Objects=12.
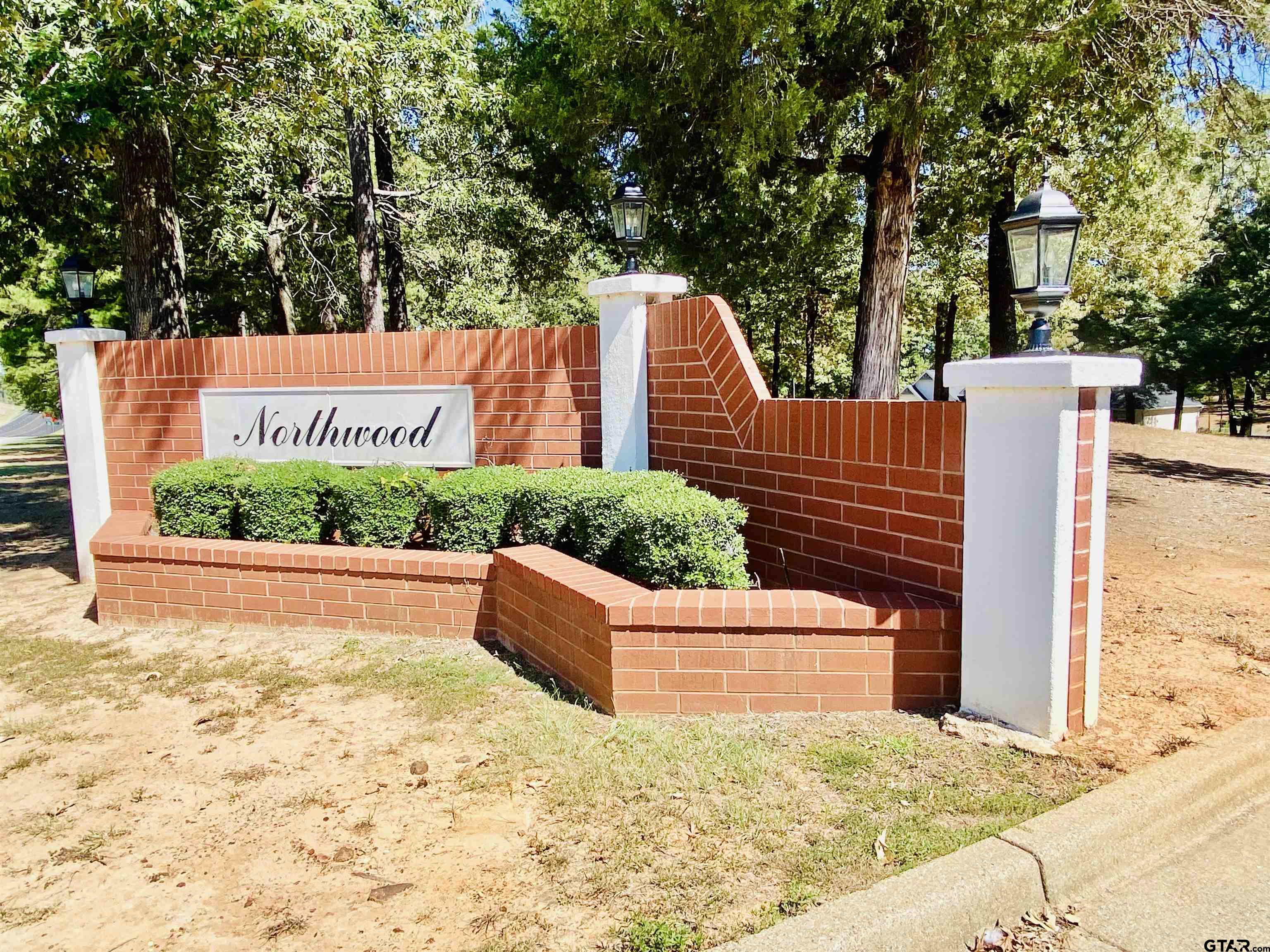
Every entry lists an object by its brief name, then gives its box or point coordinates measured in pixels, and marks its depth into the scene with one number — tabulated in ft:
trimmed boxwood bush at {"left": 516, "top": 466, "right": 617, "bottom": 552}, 17.06
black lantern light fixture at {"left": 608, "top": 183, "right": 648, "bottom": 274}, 19.72
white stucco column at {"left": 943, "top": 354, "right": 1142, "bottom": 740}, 11.09
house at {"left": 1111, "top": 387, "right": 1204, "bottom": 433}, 96.53
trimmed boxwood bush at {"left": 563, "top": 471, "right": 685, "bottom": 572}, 15.78
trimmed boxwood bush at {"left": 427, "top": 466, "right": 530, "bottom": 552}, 17.95
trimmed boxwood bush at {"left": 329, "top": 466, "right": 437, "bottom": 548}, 18.92
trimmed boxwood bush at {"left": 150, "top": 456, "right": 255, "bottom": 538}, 19.85
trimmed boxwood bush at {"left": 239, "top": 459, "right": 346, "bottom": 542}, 19.45
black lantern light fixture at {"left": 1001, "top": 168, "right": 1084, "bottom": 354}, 11.89
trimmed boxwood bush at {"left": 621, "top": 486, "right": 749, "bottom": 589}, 14.29
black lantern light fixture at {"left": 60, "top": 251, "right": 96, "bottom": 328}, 23.94
